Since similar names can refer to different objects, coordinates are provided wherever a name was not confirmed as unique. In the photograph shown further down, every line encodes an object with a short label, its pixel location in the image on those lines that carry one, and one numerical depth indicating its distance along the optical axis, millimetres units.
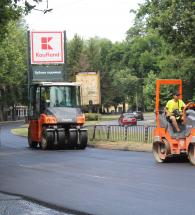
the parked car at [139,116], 88412
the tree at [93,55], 117875
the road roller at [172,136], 18144
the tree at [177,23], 35438
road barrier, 27484
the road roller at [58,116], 28000
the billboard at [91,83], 57000
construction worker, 18575
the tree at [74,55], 113312
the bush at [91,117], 67994
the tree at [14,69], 79100
